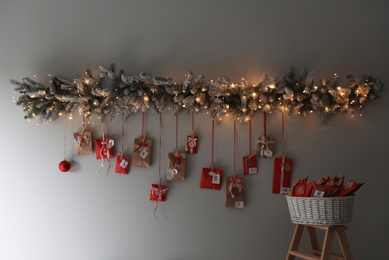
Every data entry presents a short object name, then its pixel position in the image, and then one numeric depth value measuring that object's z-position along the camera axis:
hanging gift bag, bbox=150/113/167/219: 2.98
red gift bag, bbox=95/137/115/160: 3.05
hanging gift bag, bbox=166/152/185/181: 2.98
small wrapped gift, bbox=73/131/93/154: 3.06
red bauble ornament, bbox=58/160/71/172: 3.02
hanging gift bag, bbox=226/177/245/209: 2.93
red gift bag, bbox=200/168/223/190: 2.96
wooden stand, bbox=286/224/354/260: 2.33
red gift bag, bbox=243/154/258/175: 2.96
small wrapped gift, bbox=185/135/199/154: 3.00
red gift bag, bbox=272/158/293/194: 2.92
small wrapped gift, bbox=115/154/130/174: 3.03
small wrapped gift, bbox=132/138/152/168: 3.02
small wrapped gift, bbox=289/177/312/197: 2.42
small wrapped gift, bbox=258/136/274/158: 2.94
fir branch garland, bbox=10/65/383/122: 2.80
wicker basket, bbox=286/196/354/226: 2.32
